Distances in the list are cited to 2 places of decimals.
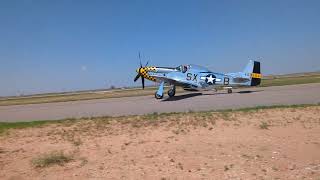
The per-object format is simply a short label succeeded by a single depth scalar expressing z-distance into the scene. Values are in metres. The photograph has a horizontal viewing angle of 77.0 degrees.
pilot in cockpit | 20.33
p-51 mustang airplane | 20.13
